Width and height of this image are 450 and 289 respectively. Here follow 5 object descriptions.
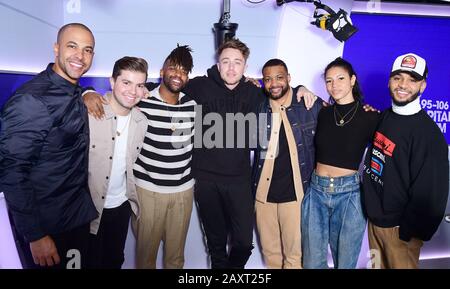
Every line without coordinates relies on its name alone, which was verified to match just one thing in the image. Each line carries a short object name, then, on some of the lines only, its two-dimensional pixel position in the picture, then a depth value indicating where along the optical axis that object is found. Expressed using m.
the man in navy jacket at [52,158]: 1.46
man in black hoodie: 2.10
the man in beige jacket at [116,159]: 1.86
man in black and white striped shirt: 2.01
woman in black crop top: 1.97
